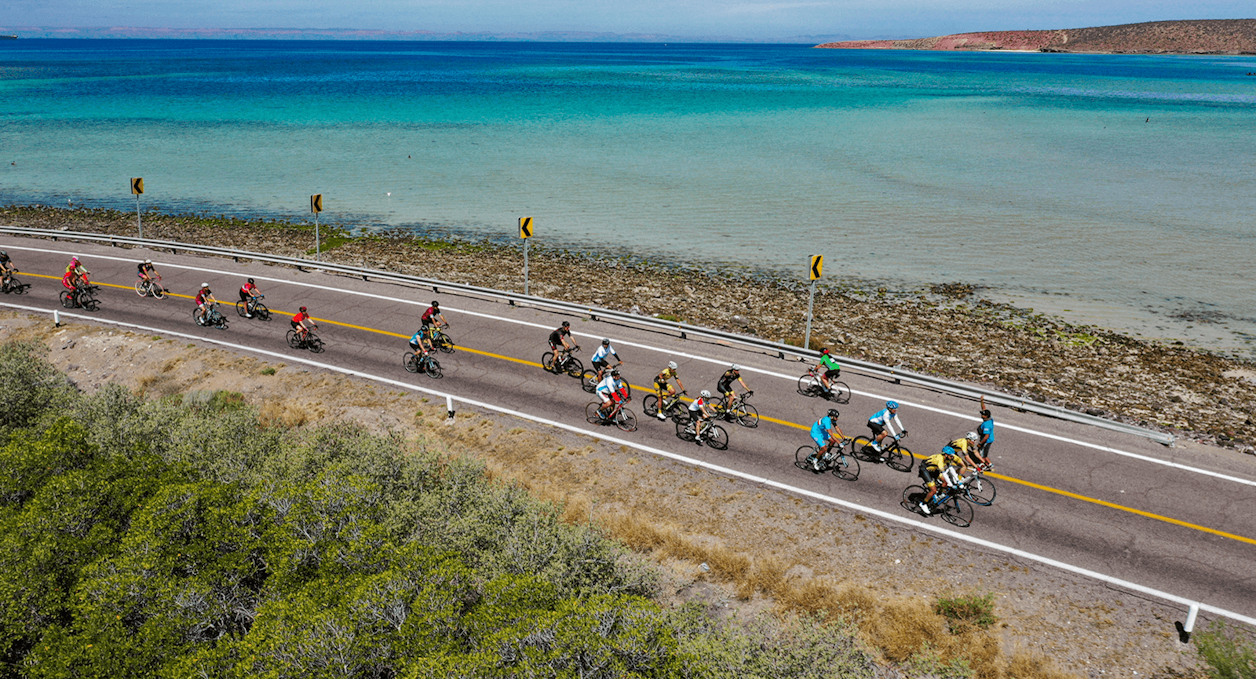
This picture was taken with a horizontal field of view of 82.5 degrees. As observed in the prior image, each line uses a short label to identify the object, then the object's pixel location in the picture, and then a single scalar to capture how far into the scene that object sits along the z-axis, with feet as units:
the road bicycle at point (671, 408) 64.18
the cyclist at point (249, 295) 87.10
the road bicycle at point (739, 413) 64.23
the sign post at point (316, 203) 106.63
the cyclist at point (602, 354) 67.72
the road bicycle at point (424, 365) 73.15
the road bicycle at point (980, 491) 52.65
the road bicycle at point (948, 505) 50.44
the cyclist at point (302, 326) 77.36
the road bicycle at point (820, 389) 69.21
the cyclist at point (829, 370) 67.00
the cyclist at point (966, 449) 51.16
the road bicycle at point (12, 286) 96.84
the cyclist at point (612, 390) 62.13
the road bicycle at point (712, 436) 60.70
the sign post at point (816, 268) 78.38
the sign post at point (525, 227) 93.76
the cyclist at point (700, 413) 59.57
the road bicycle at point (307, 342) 78.77
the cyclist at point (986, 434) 53.72
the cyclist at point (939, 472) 49.83
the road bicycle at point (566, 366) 73.74
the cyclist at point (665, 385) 61.98
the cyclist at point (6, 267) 96.37
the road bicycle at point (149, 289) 95.25
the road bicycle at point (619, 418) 63.21
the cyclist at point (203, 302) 84.33
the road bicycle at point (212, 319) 84.99
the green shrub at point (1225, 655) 36.04
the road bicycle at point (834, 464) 55.93
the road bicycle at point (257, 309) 87.76
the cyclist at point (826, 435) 54.80
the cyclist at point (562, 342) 71.82
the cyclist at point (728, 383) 61.72
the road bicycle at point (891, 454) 57.16
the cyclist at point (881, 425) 55.93
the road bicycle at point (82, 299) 90.58
